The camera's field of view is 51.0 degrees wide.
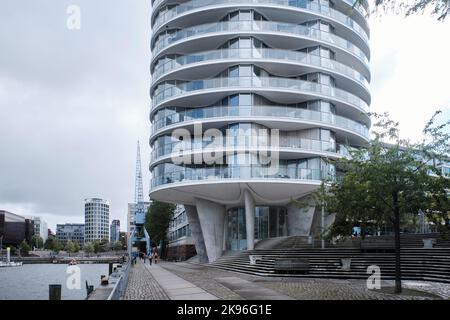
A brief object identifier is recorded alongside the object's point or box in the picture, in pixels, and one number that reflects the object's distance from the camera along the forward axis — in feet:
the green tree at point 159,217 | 248.52
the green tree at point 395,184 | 52.37
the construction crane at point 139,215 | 392.27
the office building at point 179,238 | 206.80
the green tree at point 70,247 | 622.54
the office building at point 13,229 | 492.86
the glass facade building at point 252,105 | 121.49
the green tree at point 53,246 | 614.75
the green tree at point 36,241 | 586.45
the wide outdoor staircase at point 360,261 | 69.15
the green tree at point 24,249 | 491.72
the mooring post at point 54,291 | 66.54
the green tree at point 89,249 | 622.54
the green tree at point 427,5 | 30.58
